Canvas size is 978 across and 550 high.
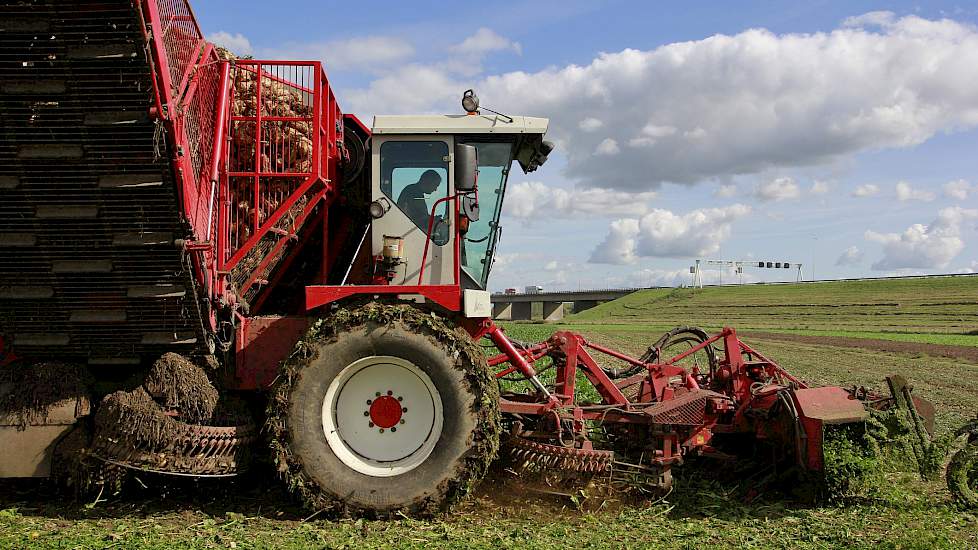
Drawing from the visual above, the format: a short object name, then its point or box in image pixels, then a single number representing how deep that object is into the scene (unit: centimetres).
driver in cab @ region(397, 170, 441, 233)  692
